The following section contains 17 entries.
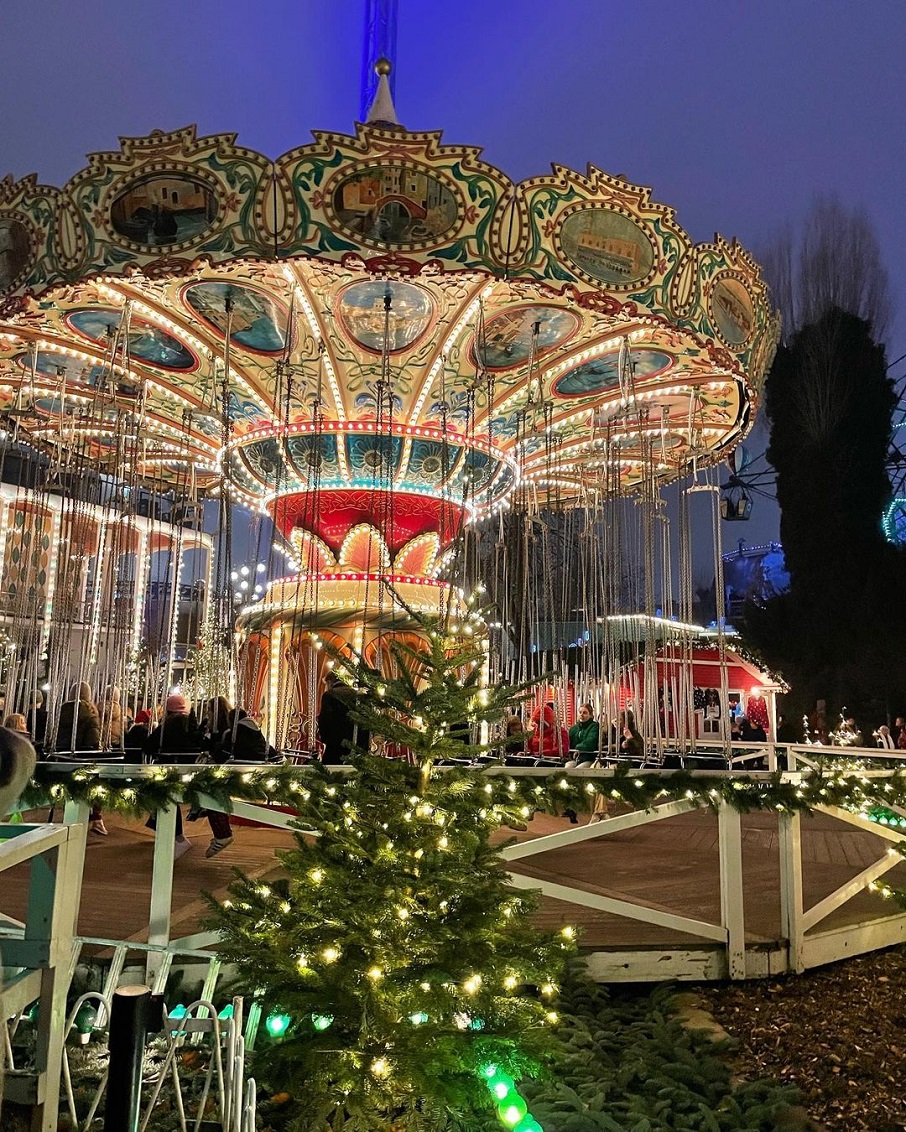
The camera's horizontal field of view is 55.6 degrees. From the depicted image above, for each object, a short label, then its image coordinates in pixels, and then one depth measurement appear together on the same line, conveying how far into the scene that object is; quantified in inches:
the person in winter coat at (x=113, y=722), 340.5
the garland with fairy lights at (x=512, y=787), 177.0
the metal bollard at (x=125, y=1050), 73.1
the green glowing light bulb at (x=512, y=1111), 121.7
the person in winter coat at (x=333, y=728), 285.1
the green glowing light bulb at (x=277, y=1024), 146.8
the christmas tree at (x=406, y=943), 115.1
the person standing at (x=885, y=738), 577.8
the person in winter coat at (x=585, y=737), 352.2
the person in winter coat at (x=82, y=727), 300.2
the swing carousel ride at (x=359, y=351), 232.8
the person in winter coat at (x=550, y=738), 366.0
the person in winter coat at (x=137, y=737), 315.1
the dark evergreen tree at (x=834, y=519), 1031.0
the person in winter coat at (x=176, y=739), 287.1
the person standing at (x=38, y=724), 317.1
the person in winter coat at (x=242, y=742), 276.6
